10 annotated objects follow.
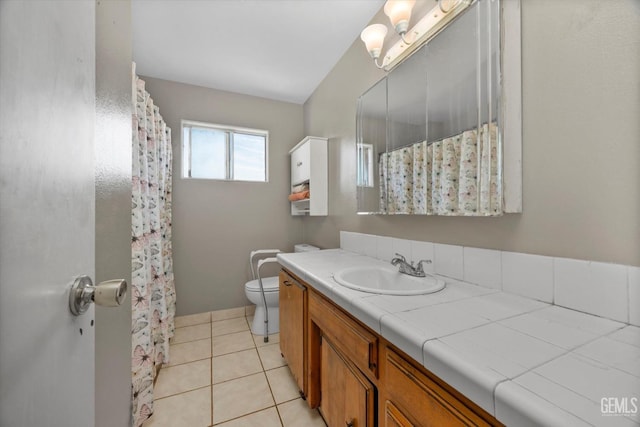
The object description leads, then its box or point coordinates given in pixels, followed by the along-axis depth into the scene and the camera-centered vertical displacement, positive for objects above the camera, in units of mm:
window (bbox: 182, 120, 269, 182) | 2679 +720
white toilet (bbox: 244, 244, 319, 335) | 2279 -822
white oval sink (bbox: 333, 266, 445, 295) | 1017 -307
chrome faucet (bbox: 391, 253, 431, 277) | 1176 -256
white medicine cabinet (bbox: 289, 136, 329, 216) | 2342 +397
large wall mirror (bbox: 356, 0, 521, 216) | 927 +412
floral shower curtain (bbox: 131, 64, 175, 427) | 1384 -233
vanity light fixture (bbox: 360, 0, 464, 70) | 1111 +958
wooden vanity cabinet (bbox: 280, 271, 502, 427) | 570 -515
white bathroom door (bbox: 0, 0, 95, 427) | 307 +9
